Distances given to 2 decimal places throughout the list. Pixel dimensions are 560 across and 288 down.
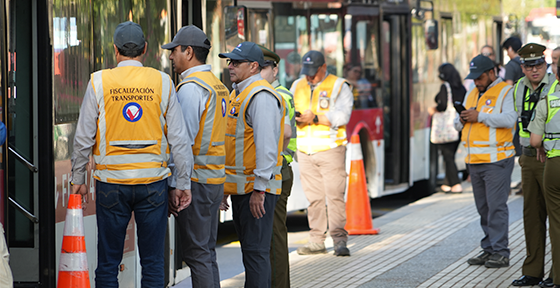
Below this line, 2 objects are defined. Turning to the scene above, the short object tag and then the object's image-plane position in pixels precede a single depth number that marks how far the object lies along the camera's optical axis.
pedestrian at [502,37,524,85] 21.25
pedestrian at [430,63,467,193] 24.20
